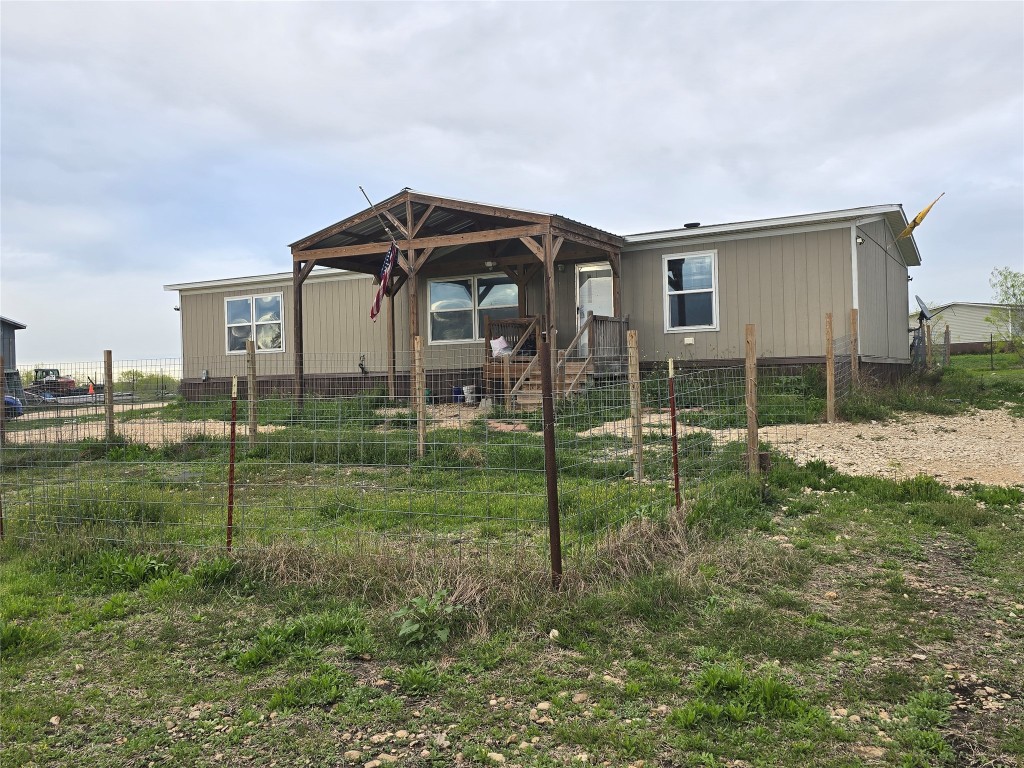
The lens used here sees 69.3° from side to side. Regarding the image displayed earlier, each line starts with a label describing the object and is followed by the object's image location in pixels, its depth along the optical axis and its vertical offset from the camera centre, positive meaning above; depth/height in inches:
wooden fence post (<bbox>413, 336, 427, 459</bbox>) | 293.1 -1.7
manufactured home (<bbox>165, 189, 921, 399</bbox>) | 522.0 +74.4
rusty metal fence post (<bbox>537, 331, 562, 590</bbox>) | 163.0 -21.9
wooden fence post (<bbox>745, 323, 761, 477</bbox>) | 267.5 -13.9
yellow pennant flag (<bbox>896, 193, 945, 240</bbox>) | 585.8 +119.4
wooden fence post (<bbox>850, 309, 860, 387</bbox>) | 469.1 +13.4
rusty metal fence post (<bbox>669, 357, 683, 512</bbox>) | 223.1 -22.0
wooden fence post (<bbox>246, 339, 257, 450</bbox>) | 358.8 +11.0
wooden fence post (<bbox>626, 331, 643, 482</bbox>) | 231.2 -9.5
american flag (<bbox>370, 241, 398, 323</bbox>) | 538.7 +84.2
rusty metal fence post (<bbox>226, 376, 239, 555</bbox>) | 194.2 -23.7
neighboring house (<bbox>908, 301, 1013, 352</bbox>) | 1571.1 +97.1
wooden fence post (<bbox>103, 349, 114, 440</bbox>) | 386.3 +7.4
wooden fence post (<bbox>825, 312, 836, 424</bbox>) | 408.2 -1.6
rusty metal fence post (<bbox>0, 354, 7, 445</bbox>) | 254.5 -4.5
